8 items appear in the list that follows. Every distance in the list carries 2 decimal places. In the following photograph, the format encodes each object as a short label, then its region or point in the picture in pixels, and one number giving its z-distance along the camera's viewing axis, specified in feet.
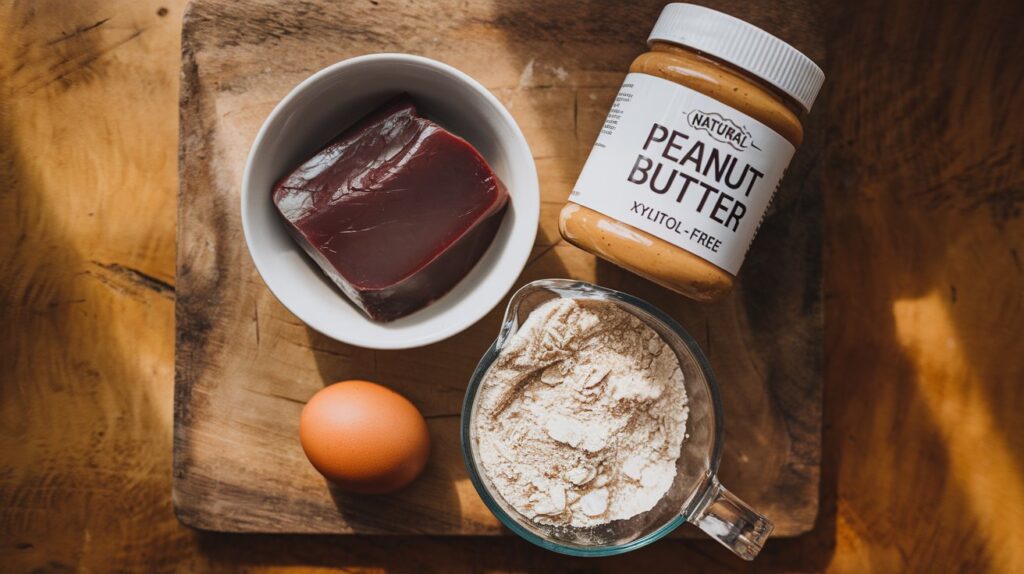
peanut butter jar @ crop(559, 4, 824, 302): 1.79
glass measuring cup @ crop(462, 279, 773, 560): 1.87
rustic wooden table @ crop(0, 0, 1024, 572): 2.08
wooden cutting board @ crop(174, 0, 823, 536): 1.95
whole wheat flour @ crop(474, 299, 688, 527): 1.86
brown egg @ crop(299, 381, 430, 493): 1.86
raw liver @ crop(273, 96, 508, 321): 1.83
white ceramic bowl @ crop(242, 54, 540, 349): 1.81
